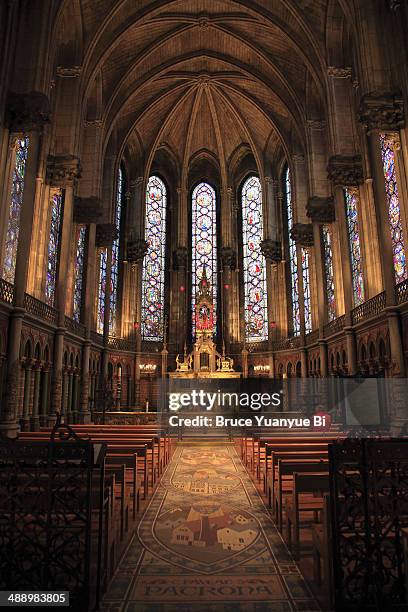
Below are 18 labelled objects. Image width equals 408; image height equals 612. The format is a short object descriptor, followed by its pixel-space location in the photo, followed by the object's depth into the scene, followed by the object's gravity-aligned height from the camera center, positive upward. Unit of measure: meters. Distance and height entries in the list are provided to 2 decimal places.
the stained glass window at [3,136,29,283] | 16.66 +7.23
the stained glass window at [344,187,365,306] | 20.80 +7.36
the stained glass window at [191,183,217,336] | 36.28 +13.32
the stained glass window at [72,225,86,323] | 24.28 +7.09
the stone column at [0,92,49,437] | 14.35 +6.31
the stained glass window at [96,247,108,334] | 28.51 +7.07
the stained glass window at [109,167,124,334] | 31.64 +9.42
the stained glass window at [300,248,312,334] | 28.73 +7.03
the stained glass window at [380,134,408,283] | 16.16 +7.16
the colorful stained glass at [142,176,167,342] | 34.38 +10.76
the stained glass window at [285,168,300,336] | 31.22 +8.78
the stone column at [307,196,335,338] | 24.05 +9.57
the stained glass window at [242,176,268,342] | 34.56 +10.53
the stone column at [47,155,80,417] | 19.06 +7.36
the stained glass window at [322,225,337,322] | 24.86 +7.18
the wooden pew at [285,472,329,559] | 6.09 -1.34
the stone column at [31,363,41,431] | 17.40 +0.14
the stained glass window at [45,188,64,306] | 21.03 +7.49
